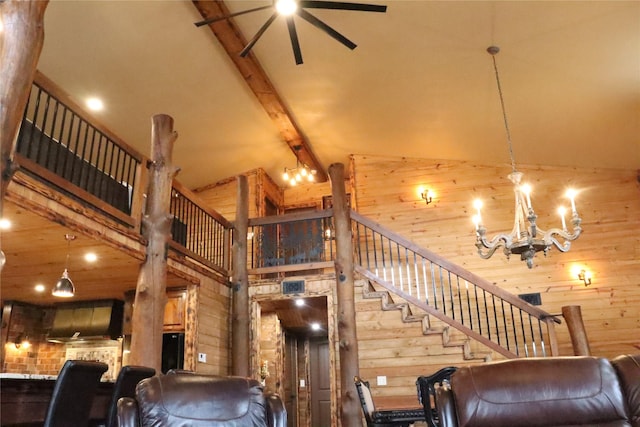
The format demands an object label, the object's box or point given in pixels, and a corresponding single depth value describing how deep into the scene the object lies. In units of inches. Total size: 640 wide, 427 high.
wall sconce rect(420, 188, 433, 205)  355.3
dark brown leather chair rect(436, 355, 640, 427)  79.6
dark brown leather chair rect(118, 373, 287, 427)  84.5
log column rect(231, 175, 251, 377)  277.3
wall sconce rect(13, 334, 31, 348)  300.0
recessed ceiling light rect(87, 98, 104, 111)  272.2
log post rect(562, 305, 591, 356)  227.0
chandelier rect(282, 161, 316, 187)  363.9
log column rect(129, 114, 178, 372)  197.5
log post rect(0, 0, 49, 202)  118.4
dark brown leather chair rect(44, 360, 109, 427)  101.2
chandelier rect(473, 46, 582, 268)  180.5
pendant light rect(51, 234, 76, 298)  209.2
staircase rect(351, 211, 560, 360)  247.1
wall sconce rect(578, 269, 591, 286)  303.2
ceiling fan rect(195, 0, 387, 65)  174.4
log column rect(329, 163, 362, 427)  250.7
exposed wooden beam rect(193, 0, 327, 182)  238.7
